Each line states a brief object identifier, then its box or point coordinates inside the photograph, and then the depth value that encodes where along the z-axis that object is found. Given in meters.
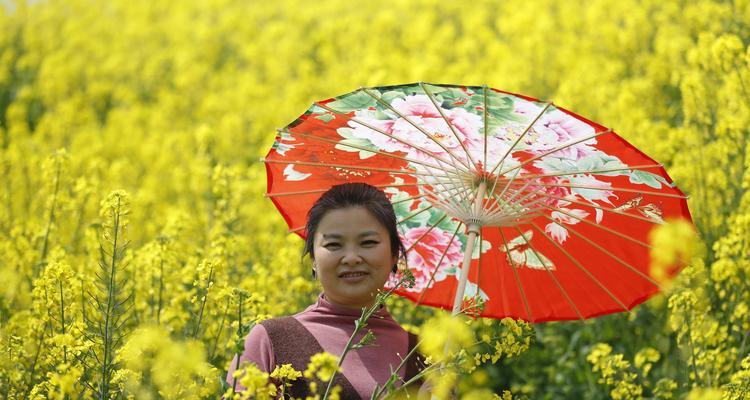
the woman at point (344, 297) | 5.08
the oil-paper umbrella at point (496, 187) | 5.47
